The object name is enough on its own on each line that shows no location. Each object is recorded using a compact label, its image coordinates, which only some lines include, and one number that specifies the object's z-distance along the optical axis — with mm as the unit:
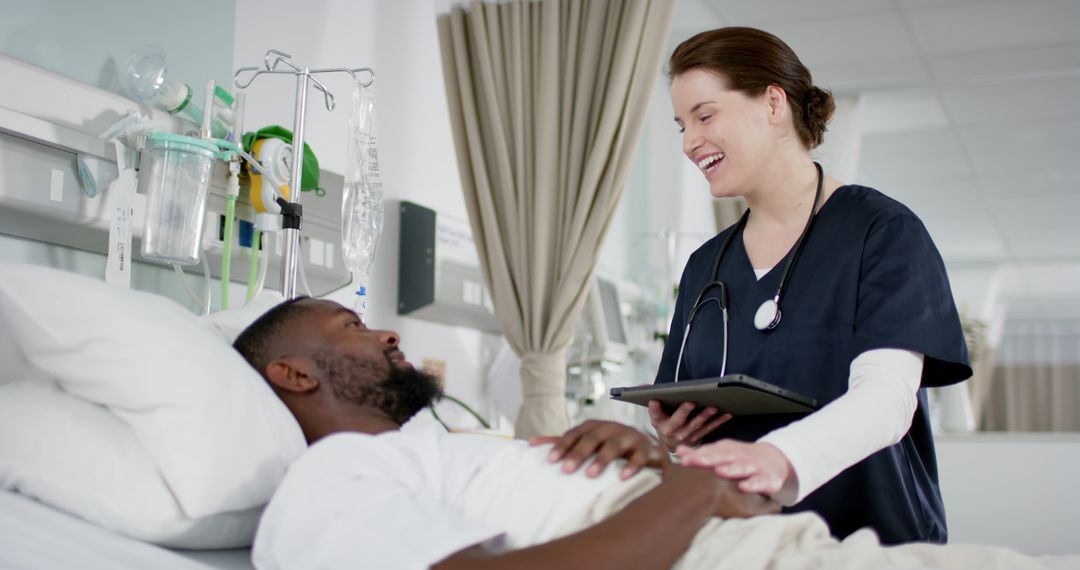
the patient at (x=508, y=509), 1028
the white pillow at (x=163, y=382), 1214
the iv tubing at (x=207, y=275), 2016
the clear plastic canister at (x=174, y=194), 1857
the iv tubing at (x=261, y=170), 1984
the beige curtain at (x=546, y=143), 2945
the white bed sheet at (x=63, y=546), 1077
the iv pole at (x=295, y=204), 2008
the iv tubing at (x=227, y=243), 2039
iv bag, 2270
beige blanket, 1065
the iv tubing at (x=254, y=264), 2115
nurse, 1440
